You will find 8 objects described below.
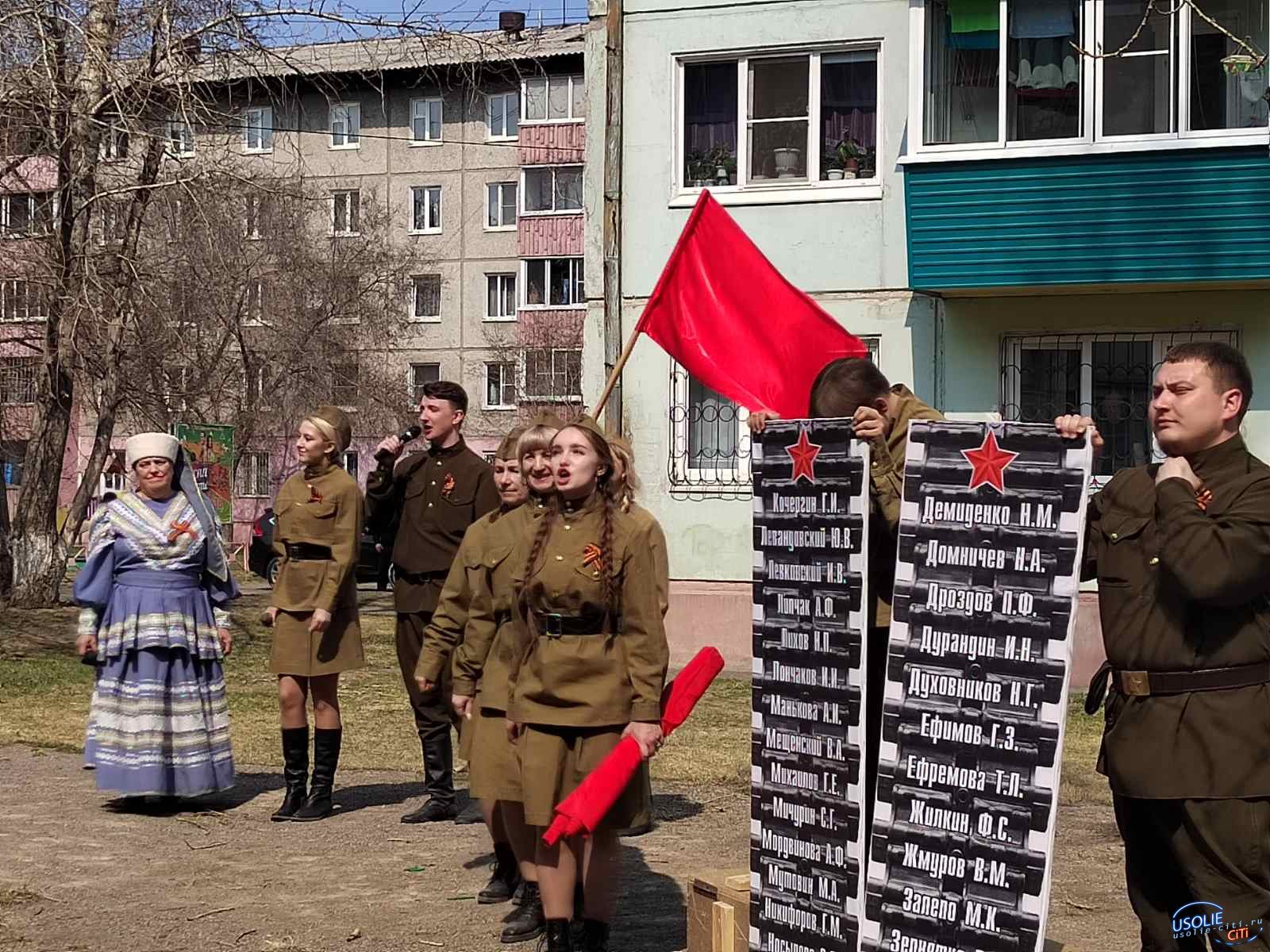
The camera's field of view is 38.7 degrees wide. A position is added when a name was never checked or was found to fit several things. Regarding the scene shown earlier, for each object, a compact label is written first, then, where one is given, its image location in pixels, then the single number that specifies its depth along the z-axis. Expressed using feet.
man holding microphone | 30.32
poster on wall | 103.76
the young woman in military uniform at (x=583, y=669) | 19.98
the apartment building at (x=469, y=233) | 174.70
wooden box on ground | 19.65
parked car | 127.95
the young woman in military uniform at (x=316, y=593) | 30.48
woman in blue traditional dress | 31.09
